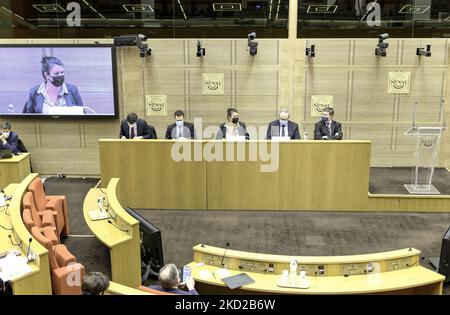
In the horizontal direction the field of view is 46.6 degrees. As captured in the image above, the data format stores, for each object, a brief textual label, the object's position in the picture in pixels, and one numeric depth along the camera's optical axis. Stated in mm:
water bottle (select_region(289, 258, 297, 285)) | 4836
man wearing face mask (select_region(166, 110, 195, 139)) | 9002
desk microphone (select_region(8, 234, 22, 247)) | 5415
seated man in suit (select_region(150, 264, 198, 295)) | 4457
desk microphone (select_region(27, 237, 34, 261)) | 5004
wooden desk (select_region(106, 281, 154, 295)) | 4308
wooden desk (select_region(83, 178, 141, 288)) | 5727
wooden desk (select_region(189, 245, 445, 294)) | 4848
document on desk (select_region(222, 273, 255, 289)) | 4781
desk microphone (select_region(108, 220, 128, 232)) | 5973
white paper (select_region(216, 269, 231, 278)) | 4980
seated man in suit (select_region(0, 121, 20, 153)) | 9445
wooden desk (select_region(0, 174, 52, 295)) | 4745
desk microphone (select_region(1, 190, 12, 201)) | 6948
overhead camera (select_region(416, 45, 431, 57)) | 9558
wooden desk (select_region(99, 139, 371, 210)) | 8023
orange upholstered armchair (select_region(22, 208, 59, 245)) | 5774
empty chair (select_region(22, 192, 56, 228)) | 6297
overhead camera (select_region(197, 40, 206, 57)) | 10016
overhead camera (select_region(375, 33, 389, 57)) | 9632
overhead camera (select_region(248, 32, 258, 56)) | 9719
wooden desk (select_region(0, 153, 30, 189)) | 9172
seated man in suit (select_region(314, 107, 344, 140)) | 8898
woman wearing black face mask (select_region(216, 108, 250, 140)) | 8738
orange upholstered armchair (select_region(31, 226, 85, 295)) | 5086
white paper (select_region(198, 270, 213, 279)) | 4953
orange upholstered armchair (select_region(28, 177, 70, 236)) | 6975
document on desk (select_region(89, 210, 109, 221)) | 6418
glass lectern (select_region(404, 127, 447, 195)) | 8109
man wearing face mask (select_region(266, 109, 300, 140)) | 8883
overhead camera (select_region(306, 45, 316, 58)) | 9940
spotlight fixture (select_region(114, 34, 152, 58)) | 9820
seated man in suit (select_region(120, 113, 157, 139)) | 9164
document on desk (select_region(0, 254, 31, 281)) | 4746
